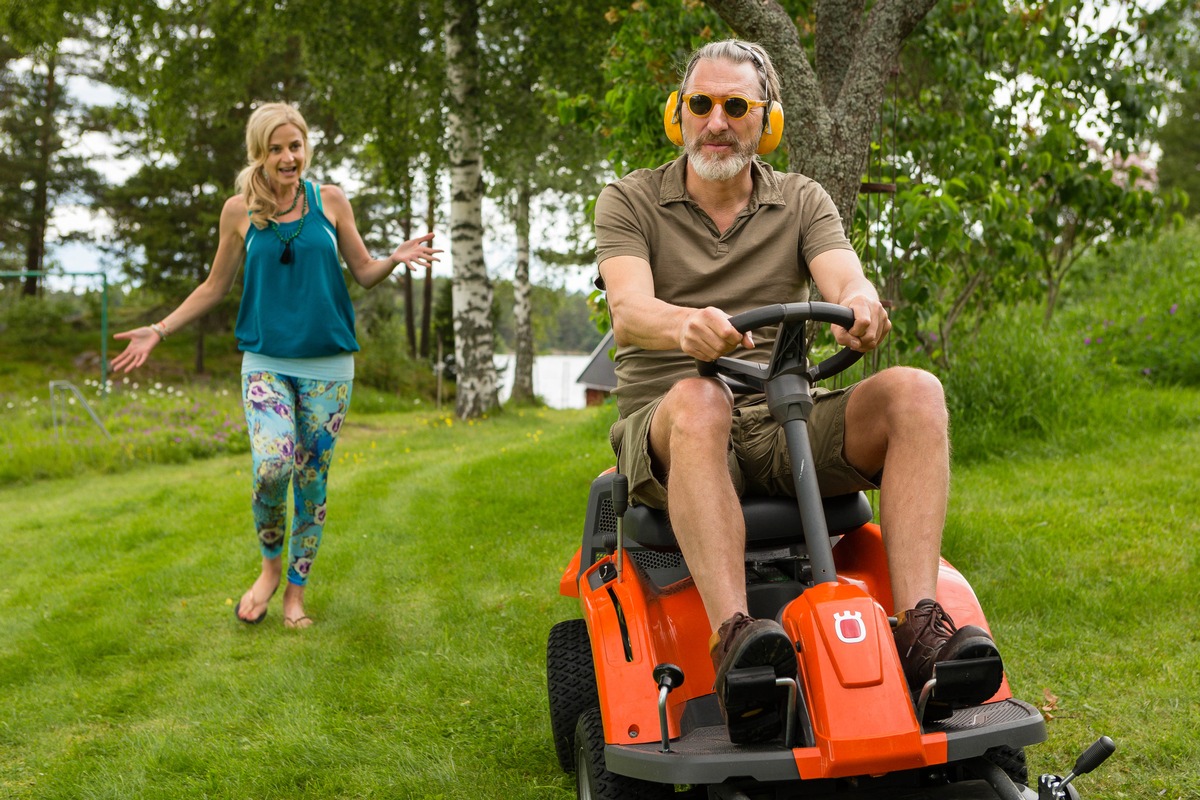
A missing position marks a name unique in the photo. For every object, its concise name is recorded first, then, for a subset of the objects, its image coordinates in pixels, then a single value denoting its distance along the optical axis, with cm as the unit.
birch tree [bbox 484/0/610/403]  978
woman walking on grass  374
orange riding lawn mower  171
